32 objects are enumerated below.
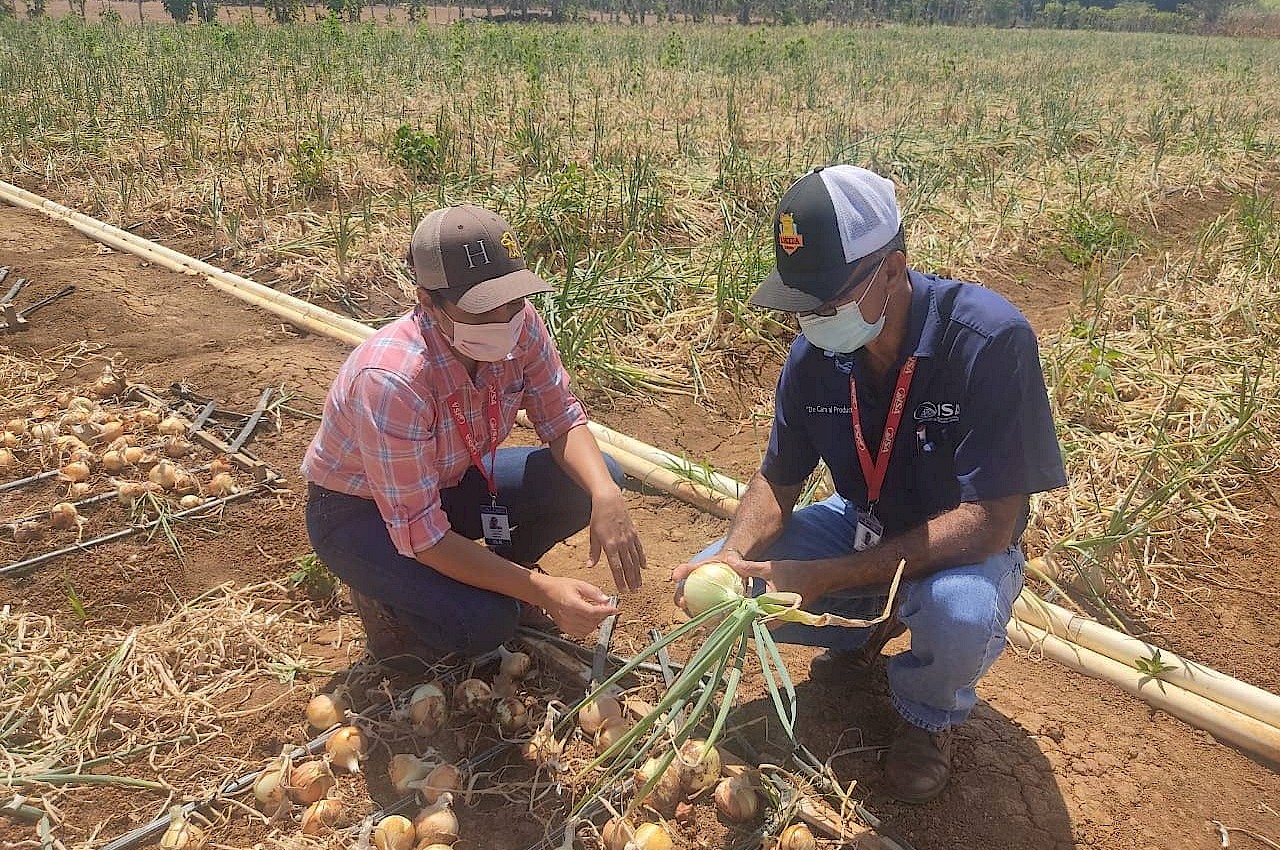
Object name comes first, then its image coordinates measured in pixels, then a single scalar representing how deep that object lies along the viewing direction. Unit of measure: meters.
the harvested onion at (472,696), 1.86
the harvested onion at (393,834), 1.56
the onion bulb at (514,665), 1.96
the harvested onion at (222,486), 2.63
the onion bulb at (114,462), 2.69
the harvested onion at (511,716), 1.83
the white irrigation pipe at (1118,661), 1.83
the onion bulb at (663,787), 1.66
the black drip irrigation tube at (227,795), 1.59
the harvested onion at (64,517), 2.46
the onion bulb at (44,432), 2.81
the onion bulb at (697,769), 1.67
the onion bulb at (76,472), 2.63
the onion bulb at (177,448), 2.79
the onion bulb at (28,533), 2.42
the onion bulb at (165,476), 2.60
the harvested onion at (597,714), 1.82
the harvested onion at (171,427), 2.85
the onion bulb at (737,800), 1.64
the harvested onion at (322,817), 1.61
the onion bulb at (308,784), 1.66
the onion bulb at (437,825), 1.59
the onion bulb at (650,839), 1.55
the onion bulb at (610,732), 1.77
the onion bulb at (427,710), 1.81
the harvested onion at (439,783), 1.67
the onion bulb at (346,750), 1.73
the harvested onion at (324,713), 1.83
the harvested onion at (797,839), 1.57
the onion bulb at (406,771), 1.69
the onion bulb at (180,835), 1.57
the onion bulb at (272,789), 1.65
